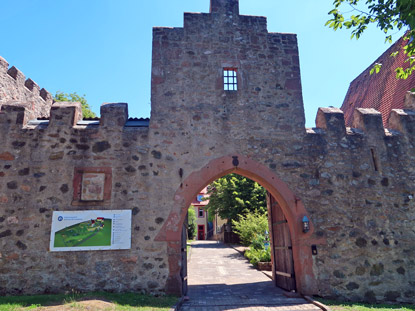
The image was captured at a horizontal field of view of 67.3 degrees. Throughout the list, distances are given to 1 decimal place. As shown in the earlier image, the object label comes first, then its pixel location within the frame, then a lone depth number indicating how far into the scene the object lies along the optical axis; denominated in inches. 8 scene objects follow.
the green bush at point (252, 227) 650.8
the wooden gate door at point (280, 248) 307.3
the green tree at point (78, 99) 894.3
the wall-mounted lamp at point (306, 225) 291.0
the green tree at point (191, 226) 1311.5
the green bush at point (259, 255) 491.7
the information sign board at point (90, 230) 272.8
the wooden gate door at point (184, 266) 290.4
